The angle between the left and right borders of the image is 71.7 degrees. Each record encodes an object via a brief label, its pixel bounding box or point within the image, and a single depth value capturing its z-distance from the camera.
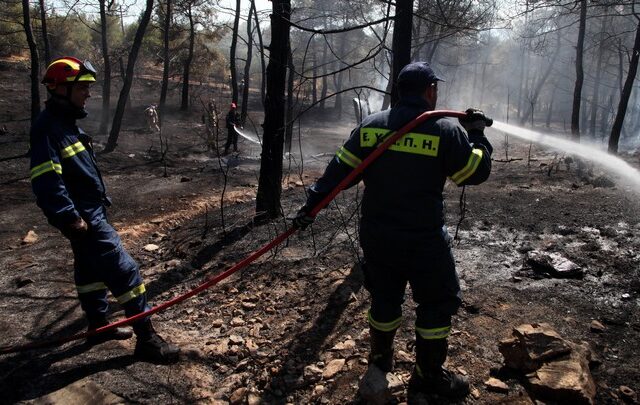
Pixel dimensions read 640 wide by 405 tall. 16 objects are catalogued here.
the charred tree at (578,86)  16.08
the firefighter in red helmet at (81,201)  2.67
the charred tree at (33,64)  12.34
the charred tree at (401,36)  4.28
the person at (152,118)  18.52
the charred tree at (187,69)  22.22
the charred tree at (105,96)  17.02
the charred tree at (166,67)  20.16
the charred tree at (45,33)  15.28
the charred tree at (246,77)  18.77
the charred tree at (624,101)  13.47
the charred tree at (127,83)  13.80
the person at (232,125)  14.97
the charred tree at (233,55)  19.61
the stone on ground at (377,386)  2.54
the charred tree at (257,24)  15.65
